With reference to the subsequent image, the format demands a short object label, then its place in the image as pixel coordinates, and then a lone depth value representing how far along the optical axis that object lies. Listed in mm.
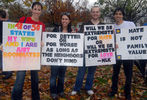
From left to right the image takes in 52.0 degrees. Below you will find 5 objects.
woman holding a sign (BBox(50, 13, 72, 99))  3379
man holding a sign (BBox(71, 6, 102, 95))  3482
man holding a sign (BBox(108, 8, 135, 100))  3461
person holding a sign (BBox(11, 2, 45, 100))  2979
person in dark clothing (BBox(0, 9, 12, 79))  4672
